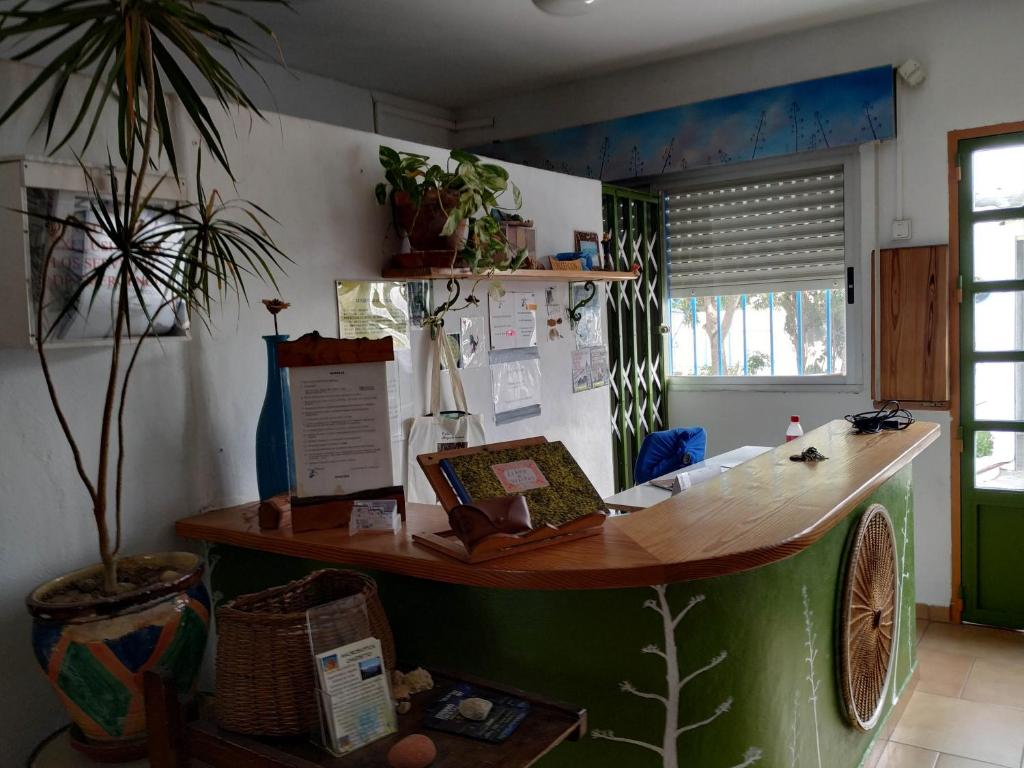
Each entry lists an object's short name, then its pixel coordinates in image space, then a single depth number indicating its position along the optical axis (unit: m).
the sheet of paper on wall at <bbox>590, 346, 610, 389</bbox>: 3.88
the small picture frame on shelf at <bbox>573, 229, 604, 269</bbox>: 3.70
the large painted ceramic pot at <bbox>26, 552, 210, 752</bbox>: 1.60
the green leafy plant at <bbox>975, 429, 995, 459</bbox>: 3.85
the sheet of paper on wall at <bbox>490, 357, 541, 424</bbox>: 3.21
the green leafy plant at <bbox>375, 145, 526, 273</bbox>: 2.59
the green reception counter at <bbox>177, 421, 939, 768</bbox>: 1.58
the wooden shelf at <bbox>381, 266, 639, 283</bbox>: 2.64
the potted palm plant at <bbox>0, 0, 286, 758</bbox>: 1.43
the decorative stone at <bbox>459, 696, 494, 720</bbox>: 1.44
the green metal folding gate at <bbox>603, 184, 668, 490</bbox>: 4.28
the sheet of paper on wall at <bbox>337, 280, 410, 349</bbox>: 2.55
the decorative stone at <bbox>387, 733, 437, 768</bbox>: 1.30
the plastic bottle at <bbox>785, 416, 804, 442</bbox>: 3.33
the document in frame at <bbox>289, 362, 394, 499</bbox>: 1.90
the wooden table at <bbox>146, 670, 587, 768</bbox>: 1.34
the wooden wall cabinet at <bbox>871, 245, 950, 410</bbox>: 3.79
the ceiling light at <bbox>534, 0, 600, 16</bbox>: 2.95
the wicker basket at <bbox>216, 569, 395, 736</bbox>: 1.45
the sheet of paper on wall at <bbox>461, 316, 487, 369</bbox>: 3.06
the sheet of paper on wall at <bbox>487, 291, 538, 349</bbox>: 3.21
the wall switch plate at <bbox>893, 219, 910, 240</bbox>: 3.84
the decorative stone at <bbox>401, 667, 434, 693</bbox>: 1.56
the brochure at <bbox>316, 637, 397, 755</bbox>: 1.38
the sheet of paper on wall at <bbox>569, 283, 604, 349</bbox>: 3.76
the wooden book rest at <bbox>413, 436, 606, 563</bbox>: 1.56
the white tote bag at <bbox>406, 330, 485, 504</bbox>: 2.82
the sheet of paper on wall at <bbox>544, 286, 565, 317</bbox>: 3.54
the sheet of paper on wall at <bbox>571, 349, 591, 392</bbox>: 3.74
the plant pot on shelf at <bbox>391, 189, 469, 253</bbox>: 2.58
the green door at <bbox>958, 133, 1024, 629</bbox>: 3.72
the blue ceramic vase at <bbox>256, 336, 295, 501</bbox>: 2.04
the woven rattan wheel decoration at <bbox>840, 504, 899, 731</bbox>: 2.21
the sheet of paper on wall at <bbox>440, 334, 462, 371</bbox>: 2.92
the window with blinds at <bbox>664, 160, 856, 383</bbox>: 4.18
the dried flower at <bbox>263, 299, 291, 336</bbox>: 2.10
